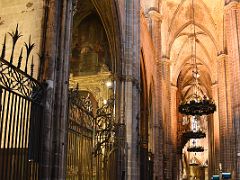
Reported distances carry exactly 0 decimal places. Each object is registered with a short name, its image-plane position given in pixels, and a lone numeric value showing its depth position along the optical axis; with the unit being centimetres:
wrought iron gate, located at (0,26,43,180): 526
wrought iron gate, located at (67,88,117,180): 755
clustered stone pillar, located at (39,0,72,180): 590
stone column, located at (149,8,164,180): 1945
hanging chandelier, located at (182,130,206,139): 3080
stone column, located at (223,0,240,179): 1822
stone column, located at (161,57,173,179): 2388
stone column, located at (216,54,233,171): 2320
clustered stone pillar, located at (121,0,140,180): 1154
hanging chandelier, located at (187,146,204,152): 3289
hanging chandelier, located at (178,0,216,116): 2116
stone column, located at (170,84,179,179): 2820
